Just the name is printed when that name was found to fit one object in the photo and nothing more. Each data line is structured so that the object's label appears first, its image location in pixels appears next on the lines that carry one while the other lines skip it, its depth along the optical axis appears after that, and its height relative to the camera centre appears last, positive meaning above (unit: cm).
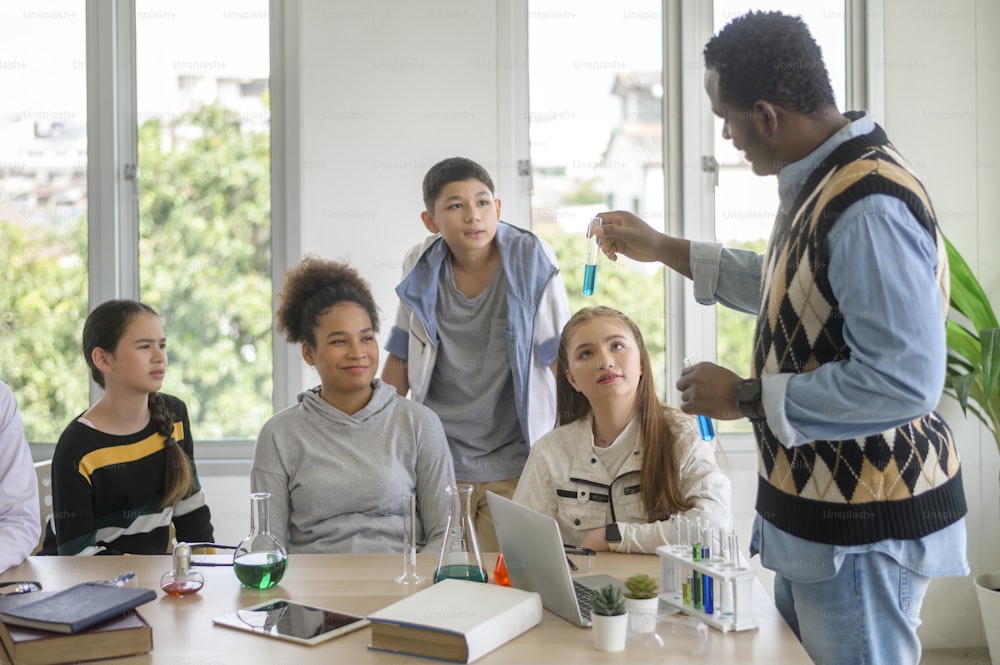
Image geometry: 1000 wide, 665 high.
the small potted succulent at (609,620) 151 -46
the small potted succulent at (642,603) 161 -47
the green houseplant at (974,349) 316 -9
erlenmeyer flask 180 -43
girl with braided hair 260 -36
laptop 159 -41
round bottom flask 184 -44
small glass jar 183 -47
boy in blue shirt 277 -2
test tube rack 157 -45
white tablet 160 -50
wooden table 150 -51
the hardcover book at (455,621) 148 -46
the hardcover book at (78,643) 148 -49
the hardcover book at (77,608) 150 -45
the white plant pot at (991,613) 316 -97
